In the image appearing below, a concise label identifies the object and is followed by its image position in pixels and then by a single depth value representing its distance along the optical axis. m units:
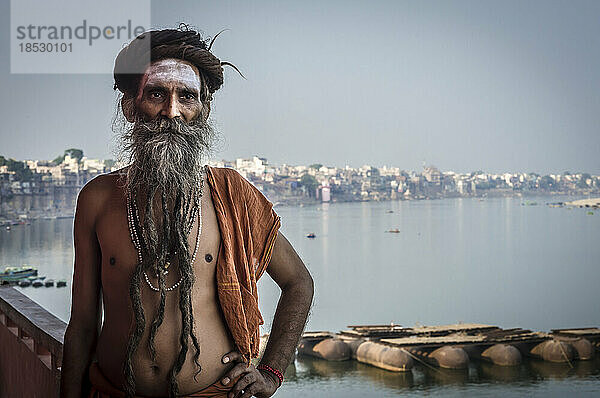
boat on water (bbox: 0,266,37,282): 35.37
